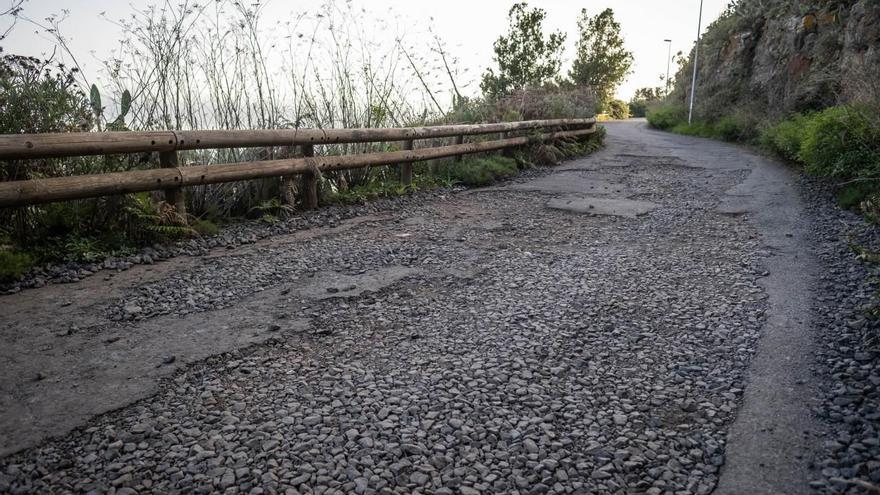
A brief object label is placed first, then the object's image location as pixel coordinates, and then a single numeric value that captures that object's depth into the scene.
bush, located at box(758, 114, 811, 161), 10.55
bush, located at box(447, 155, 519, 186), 9.15
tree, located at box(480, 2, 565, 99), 26.59
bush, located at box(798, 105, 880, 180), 6.90
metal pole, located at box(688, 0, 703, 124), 24.16
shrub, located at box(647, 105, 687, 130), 25.88
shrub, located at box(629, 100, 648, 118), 52.96
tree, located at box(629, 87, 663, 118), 53.03
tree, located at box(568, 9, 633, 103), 40.47
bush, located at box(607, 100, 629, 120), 43.60
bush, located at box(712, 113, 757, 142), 16.70
